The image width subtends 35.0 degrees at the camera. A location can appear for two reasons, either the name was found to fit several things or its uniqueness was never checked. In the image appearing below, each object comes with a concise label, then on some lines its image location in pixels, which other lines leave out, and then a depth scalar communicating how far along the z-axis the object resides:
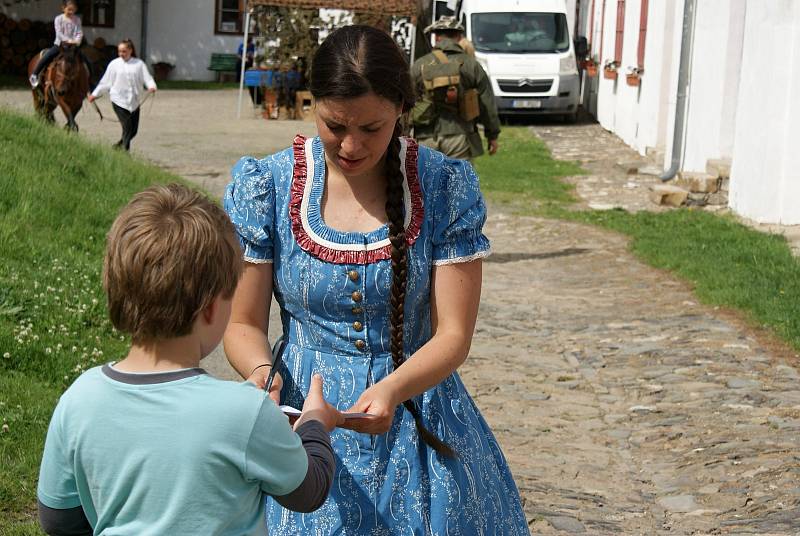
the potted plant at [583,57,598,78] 25.30
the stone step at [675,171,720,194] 13.77
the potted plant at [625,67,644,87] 19.47
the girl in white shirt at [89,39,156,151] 15.70
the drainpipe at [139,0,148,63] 35.12
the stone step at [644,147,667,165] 17.59
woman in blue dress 2.78
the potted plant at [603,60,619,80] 22.38
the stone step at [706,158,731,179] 13.79
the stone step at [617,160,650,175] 16.86
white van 23.52
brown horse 16.80
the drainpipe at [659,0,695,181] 15.33
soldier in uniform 10.17
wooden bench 34.62
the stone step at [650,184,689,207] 13.62
